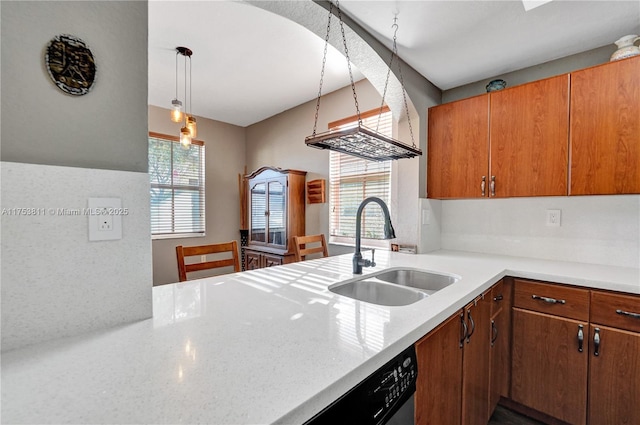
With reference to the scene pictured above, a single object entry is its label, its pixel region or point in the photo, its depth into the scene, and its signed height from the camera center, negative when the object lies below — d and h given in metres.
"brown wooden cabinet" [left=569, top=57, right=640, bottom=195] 1.49 +0.43
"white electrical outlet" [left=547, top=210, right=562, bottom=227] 1.94 -0.08
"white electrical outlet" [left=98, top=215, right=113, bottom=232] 0.78 -0.04
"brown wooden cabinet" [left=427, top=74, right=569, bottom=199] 1.72 +0.44
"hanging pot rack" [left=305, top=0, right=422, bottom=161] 1.22 +0.32
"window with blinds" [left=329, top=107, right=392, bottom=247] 2.70 +0.21
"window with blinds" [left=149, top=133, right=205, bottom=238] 3.67 +0.30
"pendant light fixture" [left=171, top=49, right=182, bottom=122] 2.22 +0.77
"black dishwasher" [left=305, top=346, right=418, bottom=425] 0.60 -0.46
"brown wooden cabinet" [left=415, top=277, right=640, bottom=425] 1.19 -0.75
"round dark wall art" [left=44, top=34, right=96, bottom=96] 0.71 +0.38
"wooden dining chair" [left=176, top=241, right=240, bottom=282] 1.61 -0.29
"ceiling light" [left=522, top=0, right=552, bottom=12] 1.37 +1.01
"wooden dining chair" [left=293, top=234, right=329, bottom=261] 2.24 -0.29
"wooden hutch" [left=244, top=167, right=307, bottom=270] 3.28 -0.08
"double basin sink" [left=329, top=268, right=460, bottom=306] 1.37 -0.42
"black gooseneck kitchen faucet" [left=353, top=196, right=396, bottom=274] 1.43 -0.14
